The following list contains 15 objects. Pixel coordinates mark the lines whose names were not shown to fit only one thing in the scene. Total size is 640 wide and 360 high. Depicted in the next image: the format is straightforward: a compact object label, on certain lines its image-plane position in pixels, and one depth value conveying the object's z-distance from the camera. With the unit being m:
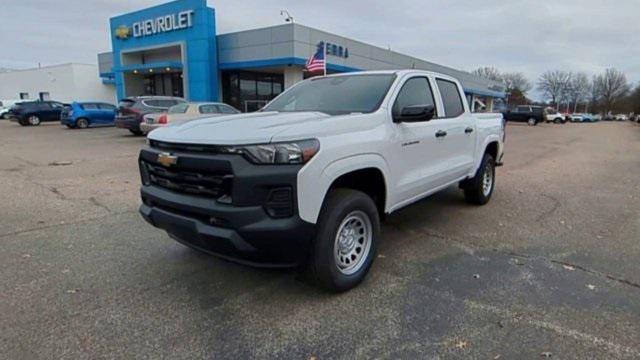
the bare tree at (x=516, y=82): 98.62
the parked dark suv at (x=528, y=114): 41.25
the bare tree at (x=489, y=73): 96.44
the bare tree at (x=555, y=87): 105.44
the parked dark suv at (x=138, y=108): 16.81
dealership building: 22.69
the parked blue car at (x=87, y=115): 22.42
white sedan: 14.16
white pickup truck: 2.89
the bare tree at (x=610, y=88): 101.00
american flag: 17.56
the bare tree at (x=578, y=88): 105.00
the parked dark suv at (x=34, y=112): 26.17
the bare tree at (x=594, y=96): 105.00
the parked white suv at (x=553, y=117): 50.14
